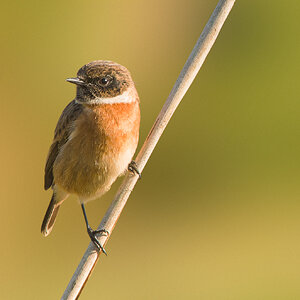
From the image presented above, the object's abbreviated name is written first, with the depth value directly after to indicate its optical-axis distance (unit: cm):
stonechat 644
